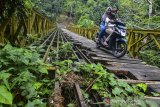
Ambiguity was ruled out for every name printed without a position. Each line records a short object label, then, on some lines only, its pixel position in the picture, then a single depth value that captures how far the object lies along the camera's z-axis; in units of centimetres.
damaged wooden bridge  212
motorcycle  347
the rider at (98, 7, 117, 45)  401
